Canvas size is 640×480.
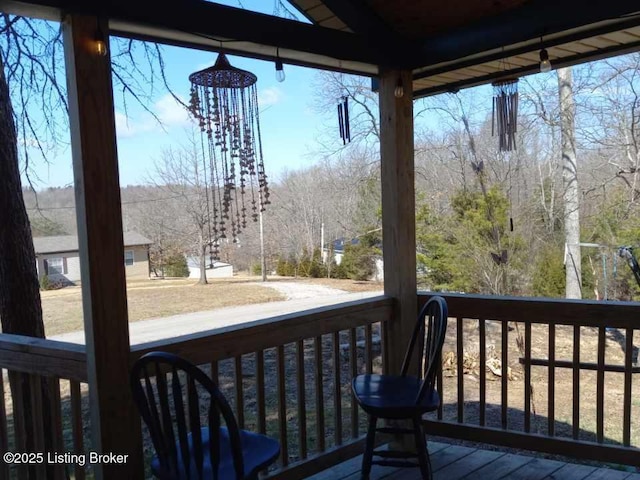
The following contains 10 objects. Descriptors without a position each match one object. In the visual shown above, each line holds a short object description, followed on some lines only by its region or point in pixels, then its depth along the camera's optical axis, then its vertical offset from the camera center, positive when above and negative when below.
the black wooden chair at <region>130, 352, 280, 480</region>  1.39 -0.64
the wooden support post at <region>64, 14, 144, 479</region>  1.59 -0.09
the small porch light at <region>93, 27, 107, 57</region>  1.60 +0.55
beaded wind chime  1.90 +0.31
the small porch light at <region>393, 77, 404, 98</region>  2.51 +0.57
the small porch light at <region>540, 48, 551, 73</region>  2.17 +0.59
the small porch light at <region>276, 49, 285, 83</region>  2.10 +0.58
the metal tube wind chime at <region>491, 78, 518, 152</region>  2.46 +0.45
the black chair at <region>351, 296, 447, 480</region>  1.92 -0.79
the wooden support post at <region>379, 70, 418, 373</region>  2.55 -0.03
